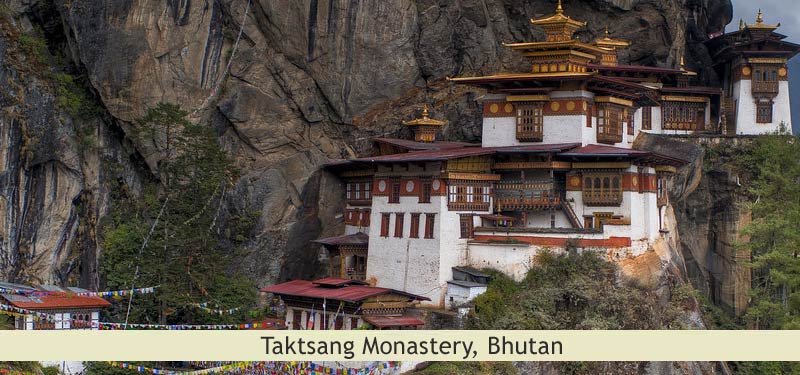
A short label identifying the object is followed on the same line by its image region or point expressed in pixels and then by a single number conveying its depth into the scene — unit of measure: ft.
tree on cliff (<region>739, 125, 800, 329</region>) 160.66
